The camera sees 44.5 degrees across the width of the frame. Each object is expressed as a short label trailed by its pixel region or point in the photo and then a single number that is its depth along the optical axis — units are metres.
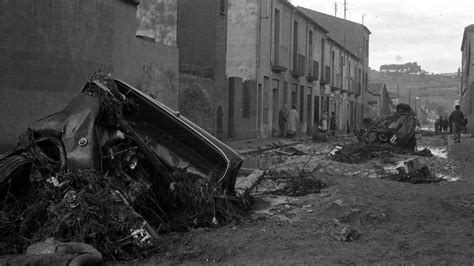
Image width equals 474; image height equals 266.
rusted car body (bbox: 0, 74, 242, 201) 5.70
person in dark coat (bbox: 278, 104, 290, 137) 28.84
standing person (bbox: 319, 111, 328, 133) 30.22
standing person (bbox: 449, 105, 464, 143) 23.23
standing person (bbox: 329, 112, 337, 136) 33.69
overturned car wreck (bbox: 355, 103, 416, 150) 17.41
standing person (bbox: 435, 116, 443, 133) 42.81
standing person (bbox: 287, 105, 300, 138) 28.55
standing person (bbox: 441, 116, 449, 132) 43.06
